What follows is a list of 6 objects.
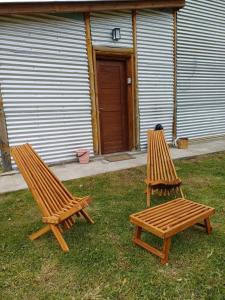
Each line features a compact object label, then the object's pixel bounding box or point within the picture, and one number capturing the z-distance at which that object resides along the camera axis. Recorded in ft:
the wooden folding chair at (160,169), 11.80
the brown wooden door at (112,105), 20.48
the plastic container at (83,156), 18.93
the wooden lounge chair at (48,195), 8.41
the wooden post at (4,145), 16.34
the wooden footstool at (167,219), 7.55
